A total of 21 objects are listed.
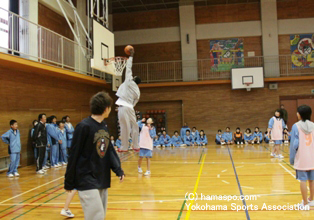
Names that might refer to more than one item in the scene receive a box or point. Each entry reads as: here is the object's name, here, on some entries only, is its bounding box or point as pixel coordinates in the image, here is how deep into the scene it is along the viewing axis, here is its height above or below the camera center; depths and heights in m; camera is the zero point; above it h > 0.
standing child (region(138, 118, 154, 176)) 7.82 -0.63
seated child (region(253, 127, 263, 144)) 16.14 -1.09
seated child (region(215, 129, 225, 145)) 16.44 -1.21
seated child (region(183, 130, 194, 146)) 16.71 -1.25
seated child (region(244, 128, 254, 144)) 16.53 -1.09
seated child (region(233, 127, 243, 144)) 16.33 -1.11
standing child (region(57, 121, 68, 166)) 10.39 -0.76
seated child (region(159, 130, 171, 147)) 16.81 -1.27
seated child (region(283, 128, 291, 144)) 15.60 -1.21
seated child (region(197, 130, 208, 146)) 16.59 -1.21
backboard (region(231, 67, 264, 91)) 16.70 +2.43
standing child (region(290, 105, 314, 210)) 4.24 -0.50
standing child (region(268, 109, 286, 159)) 9.64 -0.37
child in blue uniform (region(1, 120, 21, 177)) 8.31 -0.66
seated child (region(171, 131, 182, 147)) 16.80 -1.23
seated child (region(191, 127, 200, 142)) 16.69 -0.89
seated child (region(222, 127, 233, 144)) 16.58 -1.11
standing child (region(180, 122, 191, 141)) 17.10 -0.65
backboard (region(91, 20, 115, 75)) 9.46 +2.69
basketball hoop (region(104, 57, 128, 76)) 9.96 +2.12
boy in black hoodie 2.50 -0.37
